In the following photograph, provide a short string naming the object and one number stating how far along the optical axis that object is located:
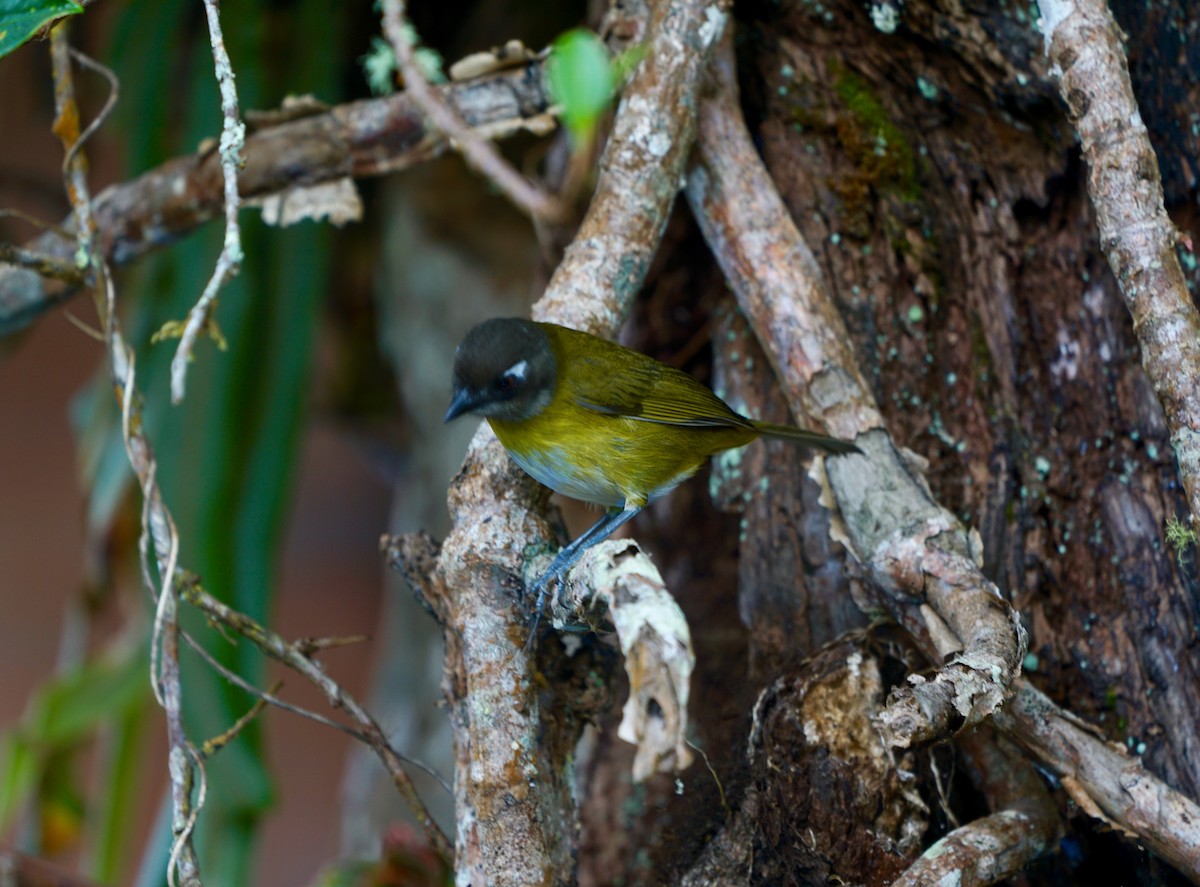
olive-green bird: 4.80
